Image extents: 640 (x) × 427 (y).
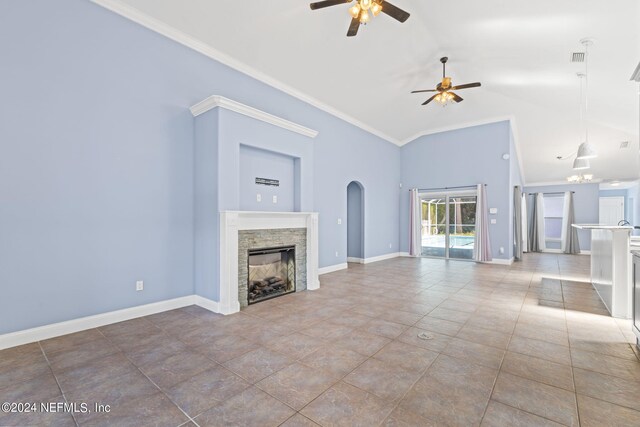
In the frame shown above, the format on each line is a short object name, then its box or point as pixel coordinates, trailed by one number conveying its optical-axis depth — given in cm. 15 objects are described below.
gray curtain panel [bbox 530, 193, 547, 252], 1113
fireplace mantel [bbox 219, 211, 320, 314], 370
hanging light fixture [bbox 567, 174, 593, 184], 926
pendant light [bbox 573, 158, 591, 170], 544
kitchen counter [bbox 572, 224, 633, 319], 342
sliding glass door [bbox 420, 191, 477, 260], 830
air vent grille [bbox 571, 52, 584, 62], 411
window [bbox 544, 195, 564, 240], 1128
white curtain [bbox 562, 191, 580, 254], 1048
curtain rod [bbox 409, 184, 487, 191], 813
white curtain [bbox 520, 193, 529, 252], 1132
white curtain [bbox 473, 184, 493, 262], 783
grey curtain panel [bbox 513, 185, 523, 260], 874
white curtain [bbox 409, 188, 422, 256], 895
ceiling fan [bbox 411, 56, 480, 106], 534
